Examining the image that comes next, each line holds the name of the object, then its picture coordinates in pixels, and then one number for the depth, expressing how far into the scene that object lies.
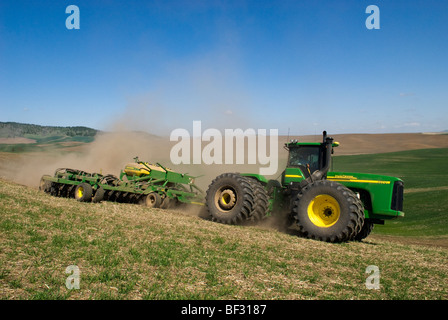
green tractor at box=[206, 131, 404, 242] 9.13
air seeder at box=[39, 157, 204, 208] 13.86
